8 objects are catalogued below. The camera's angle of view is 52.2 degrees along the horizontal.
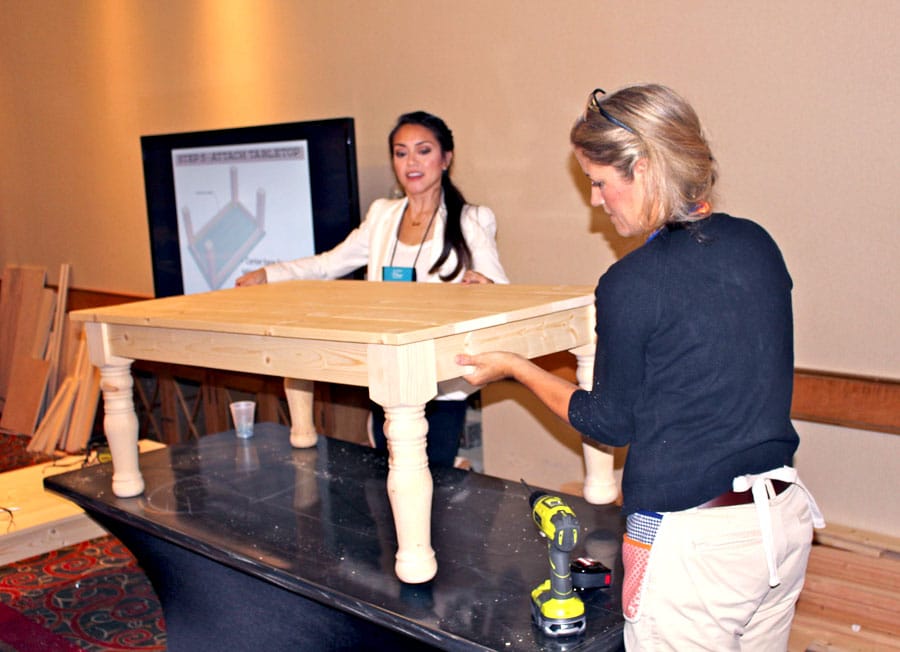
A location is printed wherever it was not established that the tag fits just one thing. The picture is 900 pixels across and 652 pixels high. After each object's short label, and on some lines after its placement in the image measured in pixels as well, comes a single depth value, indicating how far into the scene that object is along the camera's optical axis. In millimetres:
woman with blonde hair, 1408
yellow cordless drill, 1569
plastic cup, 3055
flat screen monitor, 3930
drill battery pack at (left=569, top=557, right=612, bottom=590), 1743
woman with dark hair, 2895
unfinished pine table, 1709
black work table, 1733
